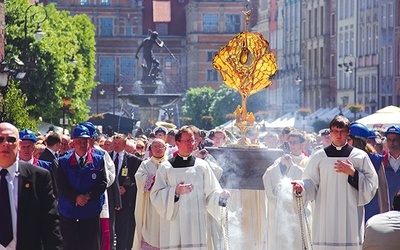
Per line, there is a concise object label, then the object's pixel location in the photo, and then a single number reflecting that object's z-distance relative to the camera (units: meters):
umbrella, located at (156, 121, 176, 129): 39.56
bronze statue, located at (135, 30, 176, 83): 50.28
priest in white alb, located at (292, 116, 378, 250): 13.91
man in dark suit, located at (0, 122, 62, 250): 10.37
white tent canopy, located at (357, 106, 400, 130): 36.21
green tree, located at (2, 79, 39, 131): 34.31
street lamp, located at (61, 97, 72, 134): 55.81
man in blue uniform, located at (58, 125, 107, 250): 15.57
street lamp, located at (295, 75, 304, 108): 98.88
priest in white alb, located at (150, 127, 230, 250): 14.41
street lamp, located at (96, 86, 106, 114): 116.78
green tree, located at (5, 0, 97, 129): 53.47
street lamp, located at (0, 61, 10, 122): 28.83
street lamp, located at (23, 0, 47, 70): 40.00
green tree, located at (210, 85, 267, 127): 100.75
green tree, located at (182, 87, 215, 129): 107.12
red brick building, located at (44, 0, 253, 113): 126.88
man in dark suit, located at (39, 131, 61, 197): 18.21
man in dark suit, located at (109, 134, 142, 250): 20.03
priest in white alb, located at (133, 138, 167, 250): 15.84
